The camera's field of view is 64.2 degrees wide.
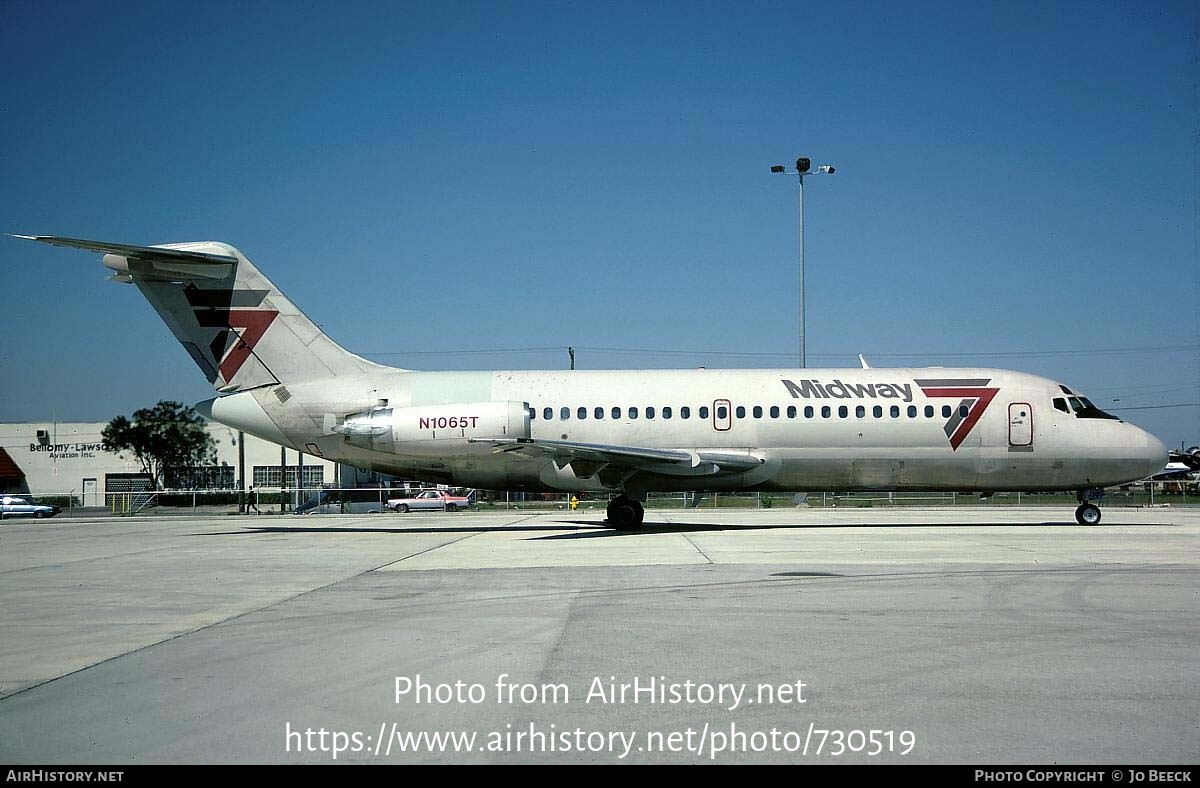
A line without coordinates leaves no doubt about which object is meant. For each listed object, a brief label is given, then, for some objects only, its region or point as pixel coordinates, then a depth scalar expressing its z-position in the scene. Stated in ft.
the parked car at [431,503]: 164.66
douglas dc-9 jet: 78.02
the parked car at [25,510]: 157.69
